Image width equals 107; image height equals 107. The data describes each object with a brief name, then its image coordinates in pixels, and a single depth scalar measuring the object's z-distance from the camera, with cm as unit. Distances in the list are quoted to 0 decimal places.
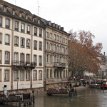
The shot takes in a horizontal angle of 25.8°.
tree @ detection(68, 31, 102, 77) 6441
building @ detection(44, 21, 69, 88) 5336
